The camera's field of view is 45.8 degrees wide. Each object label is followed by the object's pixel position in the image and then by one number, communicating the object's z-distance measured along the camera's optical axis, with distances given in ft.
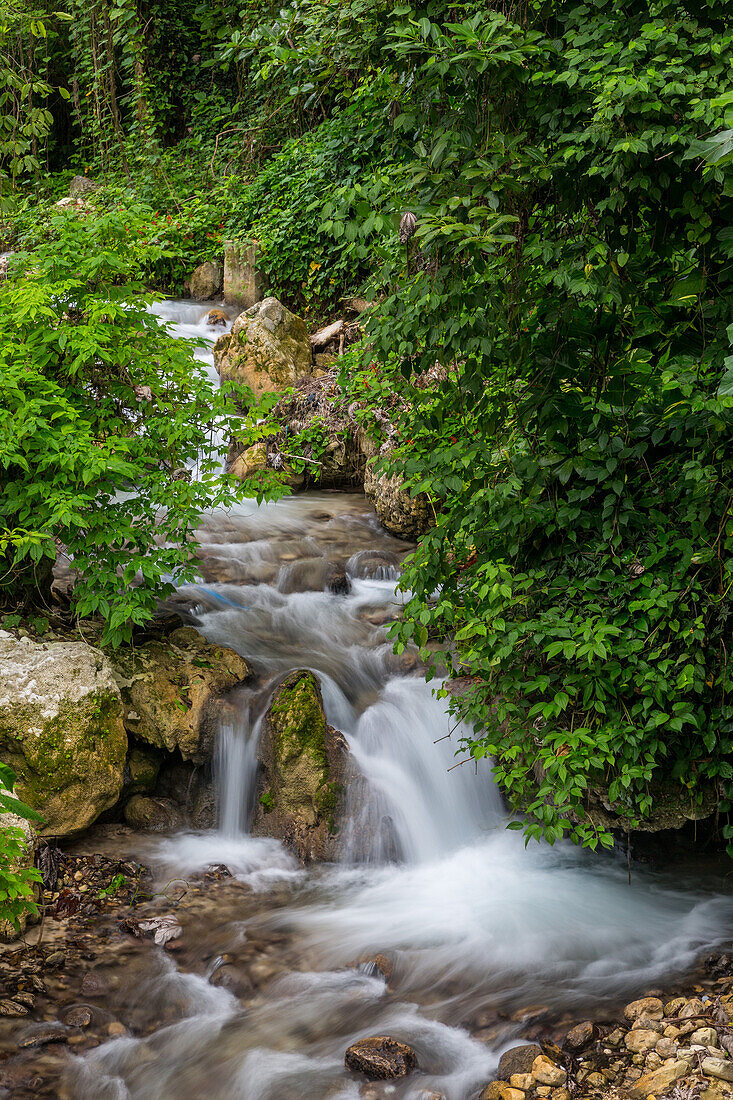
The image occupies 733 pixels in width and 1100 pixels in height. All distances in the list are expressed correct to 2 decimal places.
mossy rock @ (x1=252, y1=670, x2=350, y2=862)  16.72
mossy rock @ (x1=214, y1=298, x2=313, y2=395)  31.99
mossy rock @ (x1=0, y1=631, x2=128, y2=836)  15.30
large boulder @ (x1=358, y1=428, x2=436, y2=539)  25.16
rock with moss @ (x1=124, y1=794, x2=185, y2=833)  17.08
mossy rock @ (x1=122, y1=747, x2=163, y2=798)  17.35
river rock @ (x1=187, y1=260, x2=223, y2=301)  40.55
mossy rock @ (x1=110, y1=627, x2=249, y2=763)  17.33
